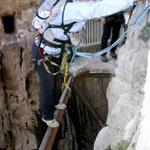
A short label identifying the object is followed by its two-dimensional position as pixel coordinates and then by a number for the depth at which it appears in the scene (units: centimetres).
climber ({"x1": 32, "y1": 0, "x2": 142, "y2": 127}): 376
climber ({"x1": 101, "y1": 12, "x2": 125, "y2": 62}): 623
